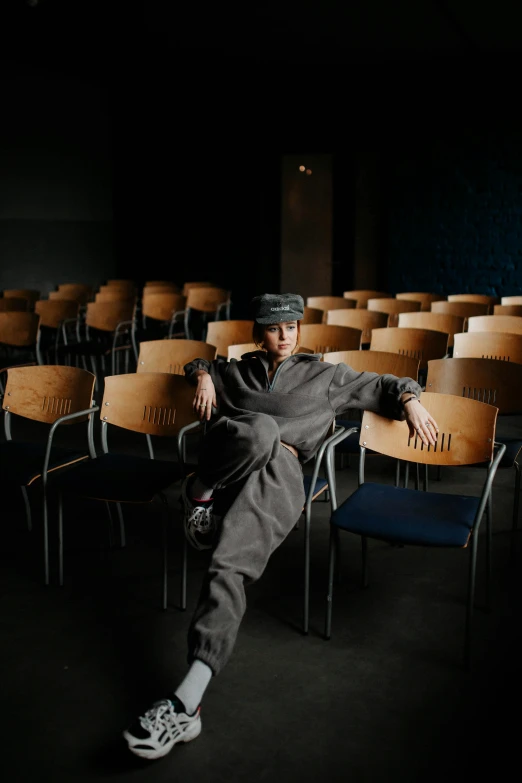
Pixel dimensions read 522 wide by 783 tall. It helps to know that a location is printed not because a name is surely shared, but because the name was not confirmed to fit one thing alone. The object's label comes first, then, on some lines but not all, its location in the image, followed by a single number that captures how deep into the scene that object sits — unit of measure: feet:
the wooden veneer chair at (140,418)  9.70
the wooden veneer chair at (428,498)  7.77
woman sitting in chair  6.89
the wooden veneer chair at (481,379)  11.23
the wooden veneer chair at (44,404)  10.51
